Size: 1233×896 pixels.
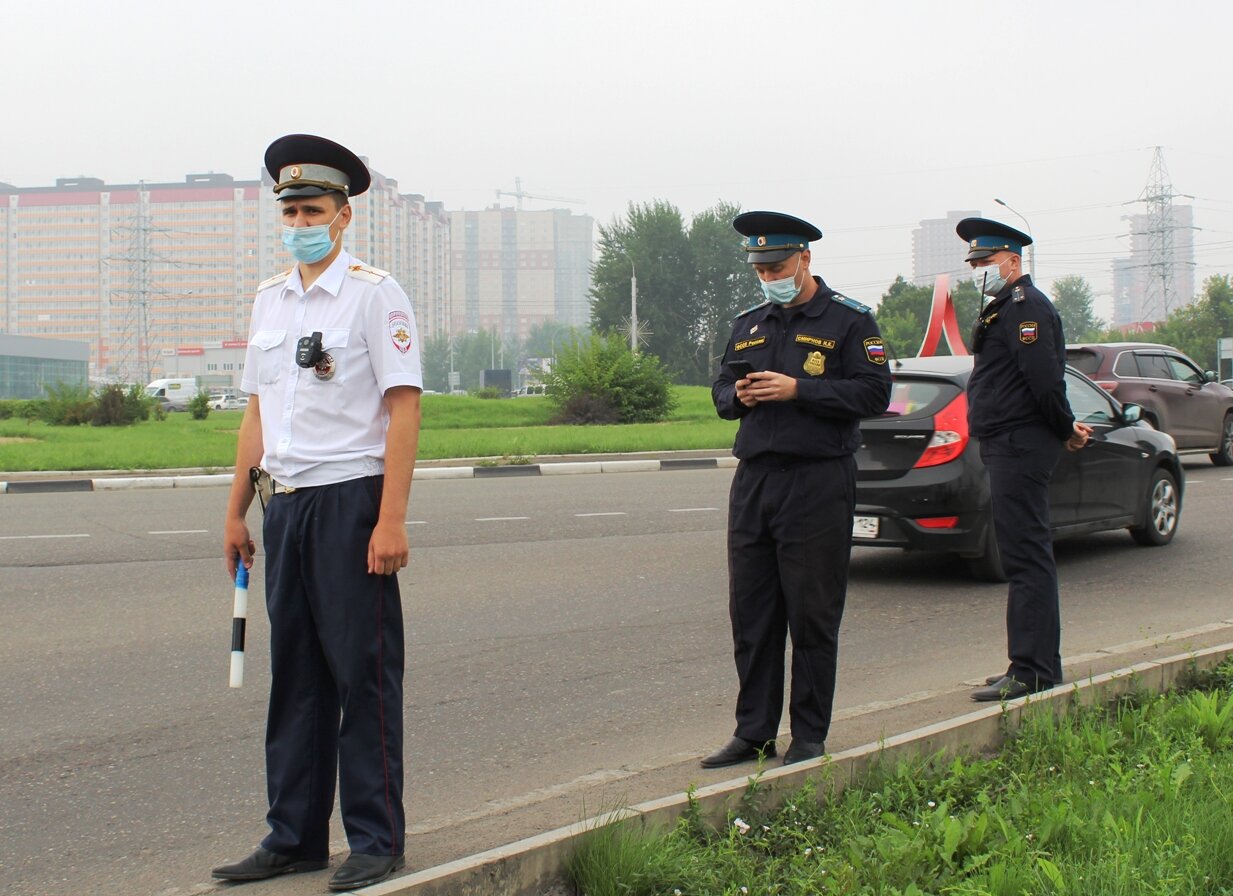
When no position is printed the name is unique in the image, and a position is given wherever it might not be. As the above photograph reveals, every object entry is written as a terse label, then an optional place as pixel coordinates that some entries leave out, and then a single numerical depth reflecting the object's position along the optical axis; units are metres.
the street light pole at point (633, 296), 71.06
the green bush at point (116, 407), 31.61
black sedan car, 8.46
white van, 74.25
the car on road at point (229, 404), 76.81
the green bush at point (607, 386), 32.44
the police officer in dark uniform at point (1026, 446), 5.36
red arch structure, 30.86
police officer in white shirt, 3.34
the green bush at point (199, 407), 37.64
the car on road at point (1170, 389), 16.50
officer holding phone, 4.32
